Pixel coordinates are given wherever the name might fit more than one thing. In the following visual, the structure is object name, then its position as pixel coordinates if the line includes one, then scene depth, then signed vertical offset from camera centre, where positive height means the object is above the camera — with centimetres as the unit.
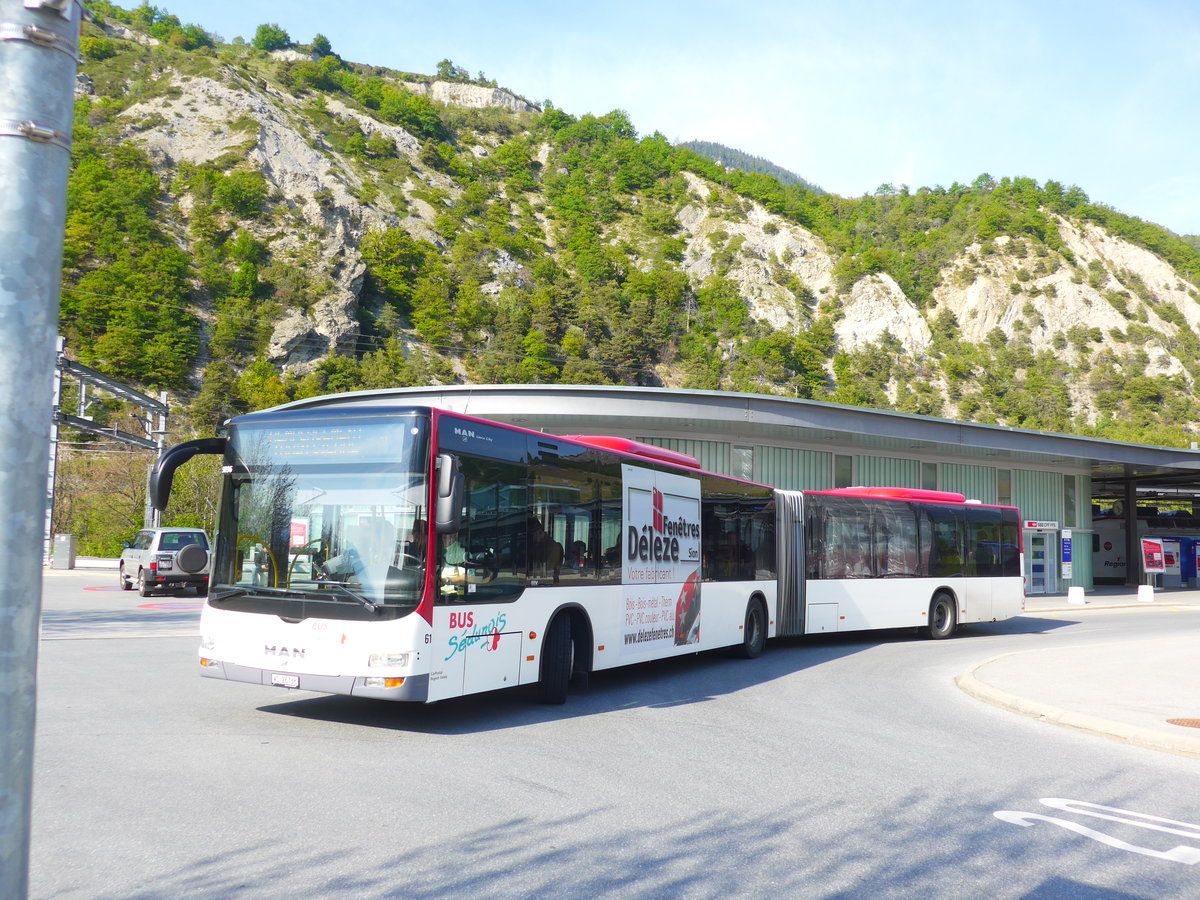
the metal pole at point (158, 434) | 3828 +381
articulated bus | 823 -24
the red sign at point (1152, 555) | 4300 -67
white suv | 2820 -105
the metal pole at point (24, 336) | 207 +42
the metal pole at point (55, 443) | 3116 +276
